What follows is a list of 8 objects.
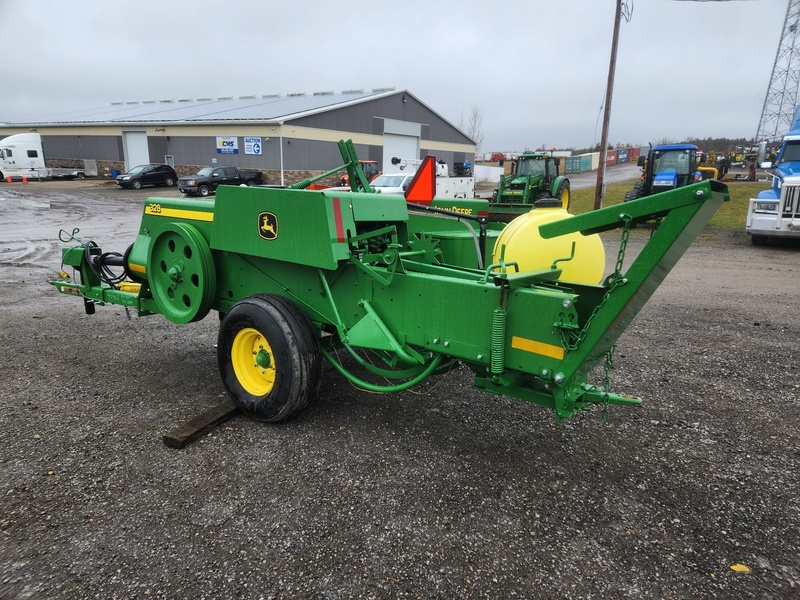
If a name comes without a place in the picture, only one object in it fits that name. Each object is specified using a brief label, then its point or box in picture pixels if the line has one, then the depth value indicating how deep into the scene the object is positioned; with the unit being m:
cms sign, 31.73
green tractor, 16.58
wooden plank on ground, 3.41
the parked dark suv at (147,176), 30.44
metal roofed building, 31.19
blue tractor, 17.16
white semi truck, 34.56
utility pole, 16.01
